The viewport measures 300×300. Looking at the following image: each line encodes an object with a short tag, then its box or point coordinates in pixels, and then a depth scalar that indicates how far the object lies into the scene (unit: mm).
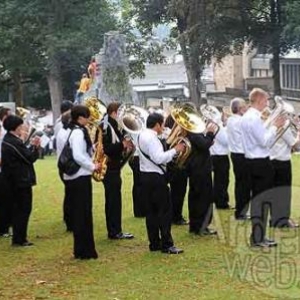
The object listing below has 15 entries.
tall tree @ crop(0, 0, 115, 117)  44969
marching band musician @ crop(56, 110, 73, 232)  9461
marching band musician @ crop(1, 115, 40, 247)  9719
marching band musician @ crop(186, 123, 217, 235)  10234
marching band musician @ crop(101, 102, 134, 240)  9742
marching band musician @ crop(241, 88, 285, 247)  9062
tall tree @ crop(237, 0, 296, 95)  45594
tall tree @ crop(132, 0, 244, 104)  45719
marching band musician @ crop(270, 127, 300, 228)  10305
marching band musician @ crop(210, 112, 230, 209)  12180
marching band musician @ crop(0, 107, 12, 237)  10195
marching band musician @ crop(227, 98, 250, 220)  10906
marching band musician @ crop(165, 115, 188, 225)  11047
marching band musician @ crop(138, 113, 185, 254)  8852
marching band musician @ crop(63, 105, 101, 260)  8570
